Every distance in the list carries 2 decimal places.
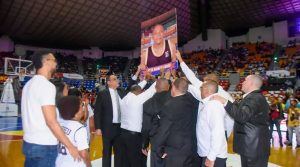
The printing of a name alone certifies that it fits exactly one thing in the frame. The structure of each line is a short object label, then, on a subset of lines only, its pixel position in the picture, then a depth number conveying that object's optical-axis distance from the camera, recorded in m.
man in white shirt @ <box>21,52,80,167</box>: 2.62
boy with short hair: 2.67
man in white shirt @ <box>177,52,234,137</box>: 4.17
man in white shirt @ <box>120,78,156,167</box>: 4.78
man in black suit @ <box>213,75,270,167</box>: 3.58
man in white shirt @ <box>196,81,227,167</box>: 3.18
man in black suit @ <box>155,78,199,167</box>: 3.50
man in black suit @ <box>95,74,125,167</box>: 4.98
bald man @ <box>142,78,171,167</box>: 4.07
